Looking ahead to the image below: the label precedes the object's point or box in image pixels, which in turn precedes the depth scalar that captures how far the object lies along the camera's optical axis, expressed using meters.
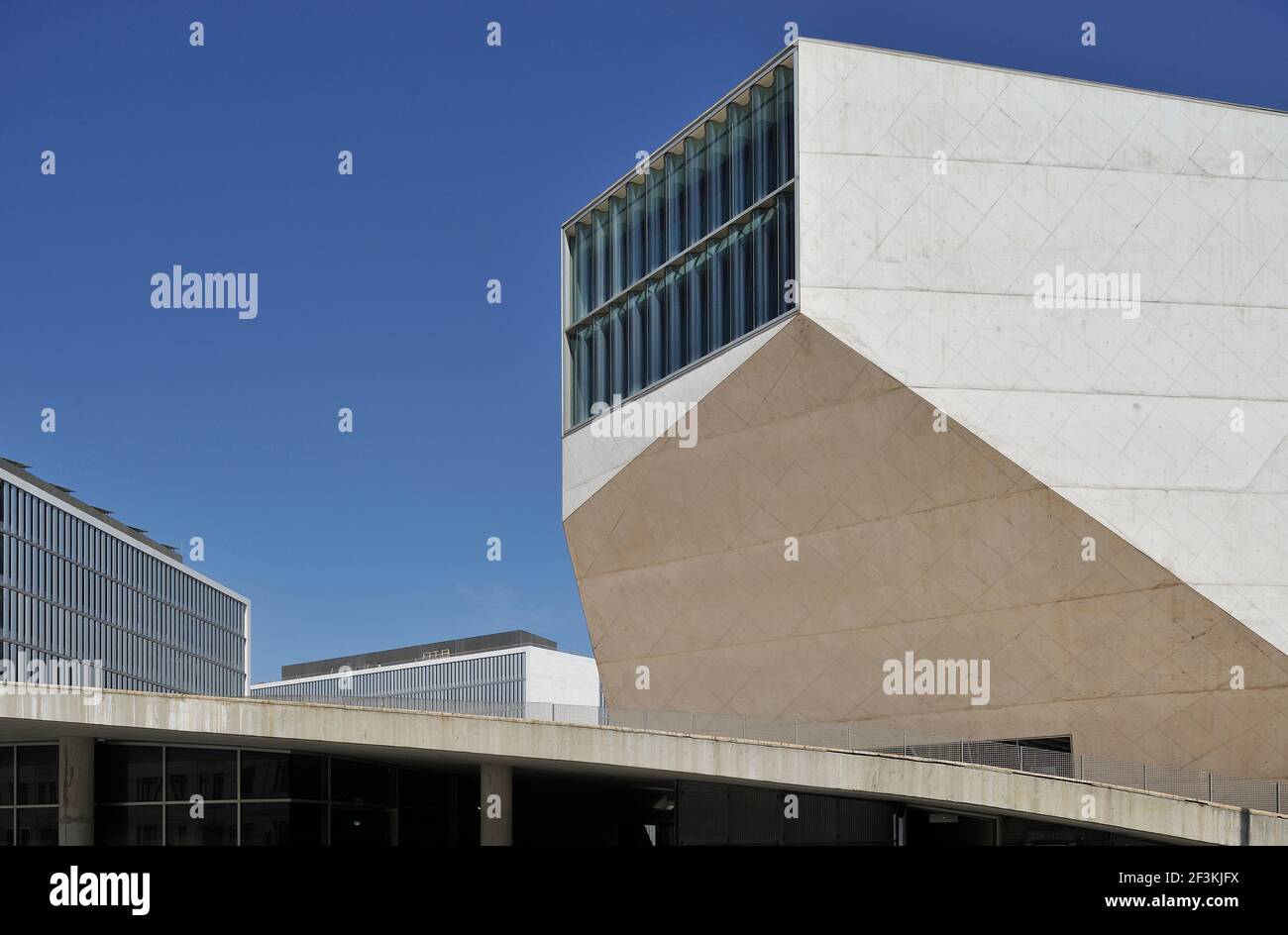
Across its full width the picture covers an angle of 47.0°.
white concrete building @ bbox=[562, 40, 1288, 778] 31.48
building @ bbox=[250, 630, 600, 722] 143.00
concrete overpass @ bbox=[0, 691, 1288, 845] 25.00
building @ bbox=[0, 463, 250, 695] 92.12
